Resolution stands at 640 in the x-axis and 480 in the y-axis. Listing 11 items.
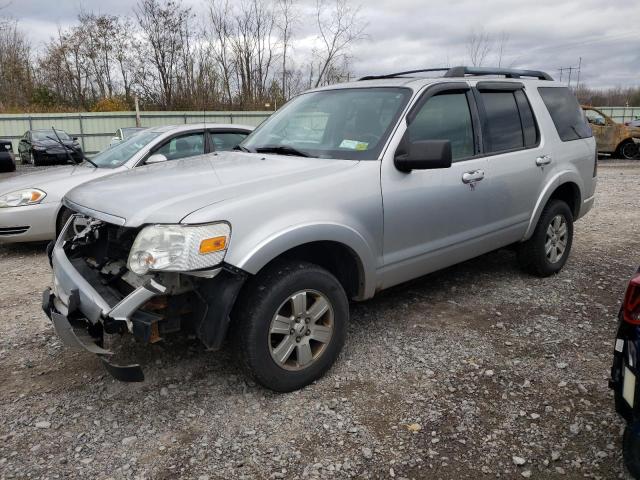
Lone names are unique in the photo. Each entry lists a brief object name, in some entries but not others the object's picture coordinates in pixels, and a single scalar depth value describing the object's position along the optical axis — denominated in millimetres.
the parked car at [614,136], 16562
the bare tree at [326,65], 26516
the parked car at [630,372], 2016
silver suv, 2570
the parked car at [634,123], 19150
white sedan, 5609
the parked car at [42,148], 18641
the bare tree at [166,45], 26909
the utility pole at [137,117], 22900
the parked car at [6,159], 15781
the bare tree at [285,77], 27719
